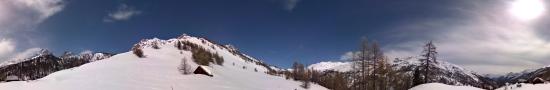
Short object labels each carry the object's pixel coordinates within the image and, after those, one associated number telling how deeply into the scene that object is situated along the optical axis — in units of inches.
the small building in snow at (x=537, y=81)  2577.8
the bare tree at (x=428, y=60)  3458.7
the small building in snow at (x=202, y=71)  2054.6
